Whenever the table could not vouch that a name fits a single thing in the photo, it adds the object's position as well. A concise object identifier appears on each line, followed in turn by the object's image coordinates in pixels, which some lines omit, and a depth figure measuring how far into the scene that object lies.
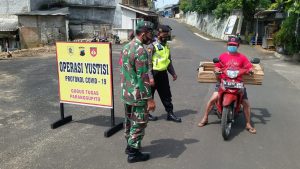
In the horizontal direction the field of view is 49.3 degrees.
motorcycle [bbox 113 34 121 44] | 27.88
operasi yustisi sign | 5.72
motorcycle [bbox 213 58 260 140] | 5.41
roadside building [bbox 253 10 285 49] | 22.53
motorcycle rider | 5.67
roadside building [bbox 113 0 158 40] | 31.64
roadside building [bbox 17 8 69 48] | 27.03
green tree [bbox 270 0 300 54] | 16.08
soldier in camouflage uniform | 4.29
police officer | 6.21
